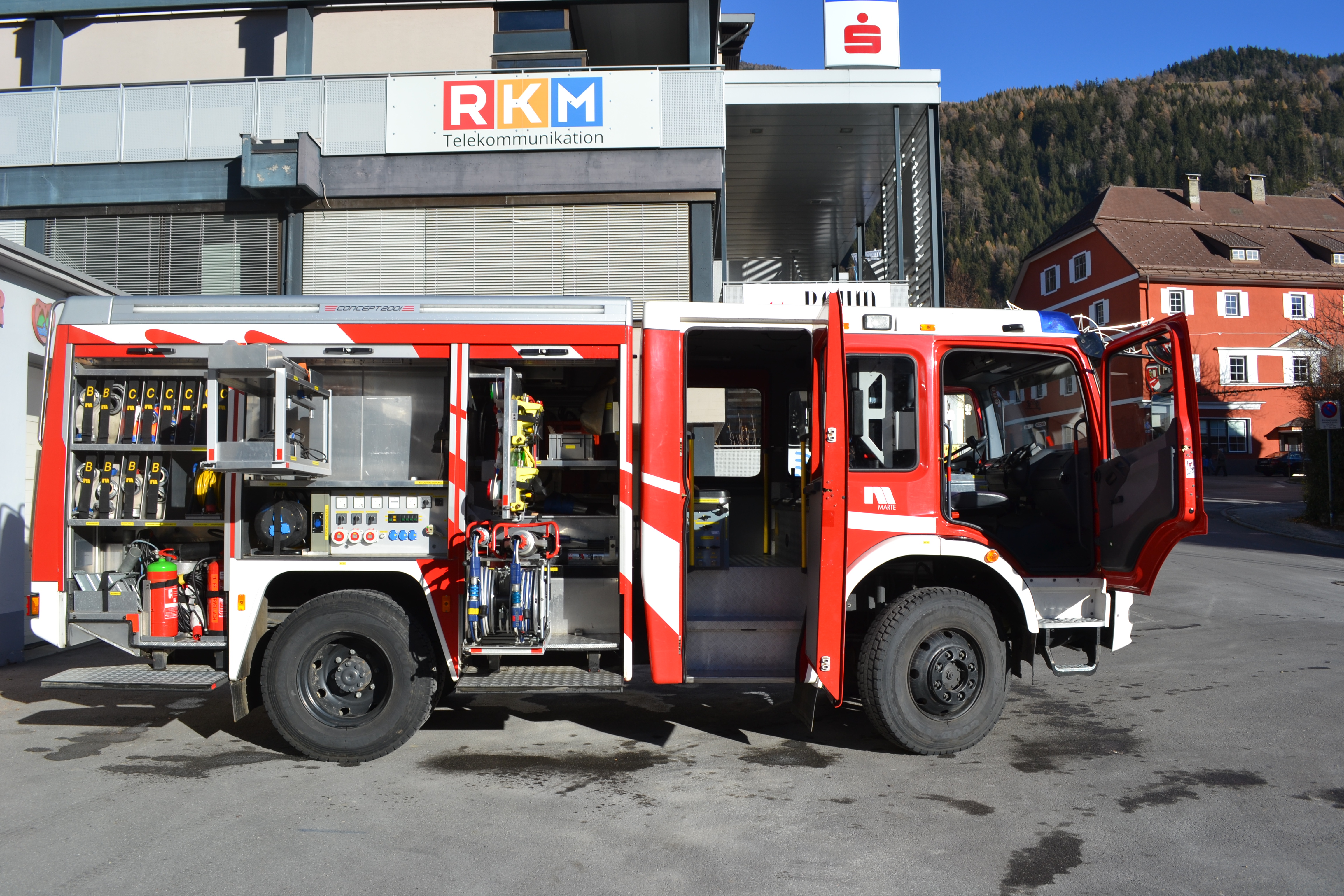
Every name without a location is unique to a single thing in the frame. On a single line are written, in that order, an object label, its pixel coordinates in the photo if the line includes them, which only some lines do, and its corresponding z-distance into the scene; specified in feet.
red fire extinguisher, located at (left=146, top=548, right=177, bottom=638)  18.45
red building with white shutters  147.33
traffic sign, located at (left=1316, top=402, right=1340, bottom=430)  60.64
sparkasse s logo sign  45.65
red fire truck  18.03
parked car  134.62
